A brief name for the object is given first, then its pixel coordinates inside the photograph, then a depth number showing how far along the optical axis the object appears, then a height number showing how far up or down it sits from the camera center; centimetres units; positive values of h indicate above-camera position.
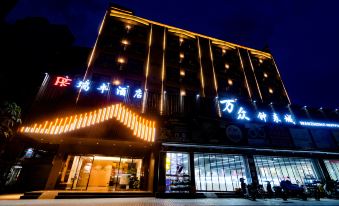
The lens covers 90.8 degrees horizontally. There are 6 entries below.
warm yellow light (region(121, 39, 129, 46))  1878 +1449
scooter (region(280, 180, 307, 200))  1126 -15
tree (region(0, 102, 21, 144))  791 +289
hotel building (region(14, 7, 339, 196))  1126 +410
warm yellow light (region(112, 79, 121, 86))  1595 +887
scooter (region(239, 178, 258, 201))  1050 -27
